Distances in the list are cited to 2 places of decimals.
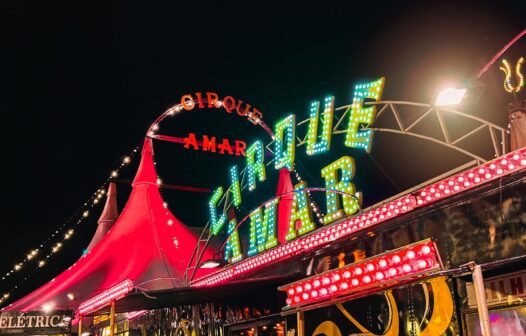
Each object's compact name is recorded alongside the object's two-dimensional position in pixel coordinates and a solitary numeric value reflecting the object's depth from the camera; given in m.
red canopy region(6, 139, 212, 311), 14.52
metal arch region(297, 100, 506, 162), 7.06
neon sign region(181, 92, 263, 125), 16.20
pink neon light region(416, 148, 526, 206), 5.59
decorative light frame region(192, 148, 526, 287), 5.72
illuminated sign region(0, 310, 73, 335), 13.24
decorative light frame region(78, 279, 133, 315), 9.75
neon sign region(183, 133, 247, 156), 17.27
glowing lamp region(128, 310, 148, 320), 15.53
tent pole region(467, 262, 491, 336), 4.42
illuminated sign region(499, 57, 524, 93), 6.31
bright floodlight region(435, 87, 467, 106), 7.08
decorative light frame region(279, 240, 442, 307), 5.67
